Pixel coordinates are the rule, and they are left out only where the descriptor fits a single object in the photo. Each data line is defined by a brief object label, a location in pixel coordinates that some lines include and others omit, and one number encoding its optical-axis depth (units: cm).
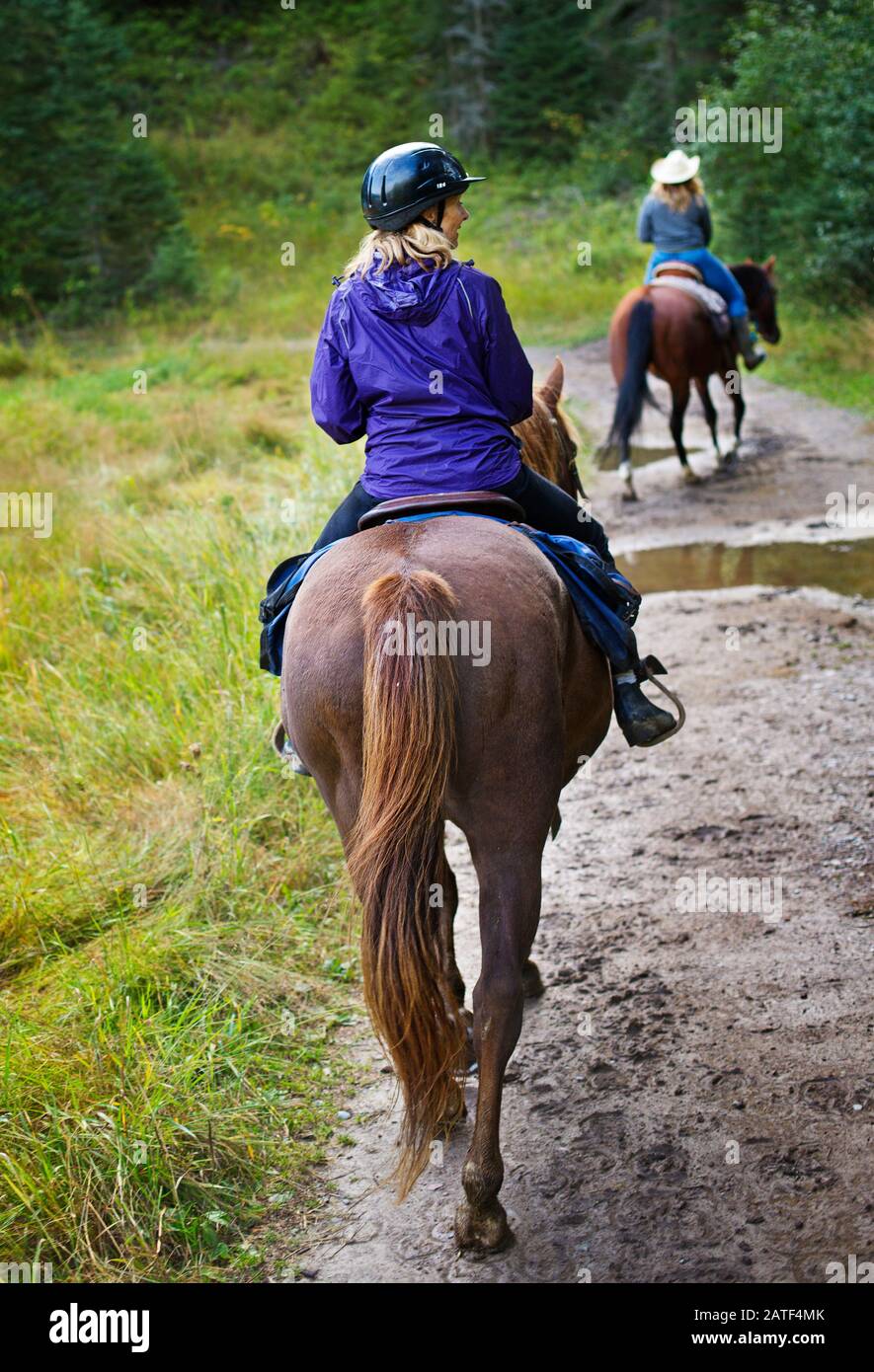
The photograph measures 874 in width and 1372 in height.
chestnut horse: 264
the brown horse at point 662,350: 1027
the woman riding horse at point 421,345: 314
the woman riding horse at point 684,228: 1012
